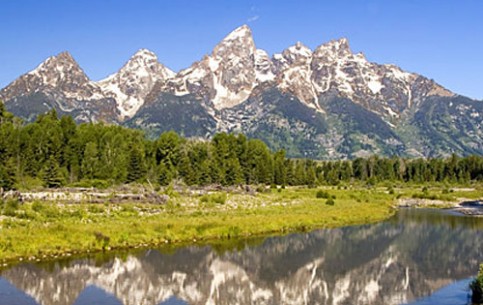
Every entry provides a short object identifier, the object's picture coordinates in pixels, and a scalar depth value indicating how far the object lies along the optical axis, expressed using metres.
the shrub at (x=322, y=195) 105.68
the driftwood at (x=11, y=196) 60.88
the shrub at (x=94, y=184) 100.12
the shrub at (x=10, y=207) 51.96
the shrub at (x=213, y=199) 77.51
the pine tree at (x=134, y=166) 116.44
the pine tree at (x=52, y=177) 97.79
